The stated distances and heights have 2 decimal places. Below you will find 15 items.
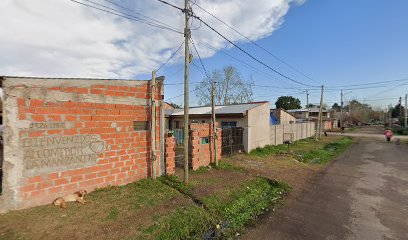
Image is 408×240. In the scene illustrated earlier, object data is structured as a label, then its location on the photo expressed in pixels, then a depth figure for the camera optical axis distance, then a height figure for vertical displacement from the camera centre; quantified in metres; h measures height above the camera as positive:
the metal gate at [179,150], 9.19 -1.48
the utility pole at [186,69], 6.36 +1.54
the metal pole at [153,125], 6.36 -0.14
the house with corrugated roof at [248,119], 13.77 +0.08
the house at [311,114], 50.91 +1.43
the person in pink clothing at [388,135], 23.46 -1.67
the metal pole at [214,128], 9.55 -0.36
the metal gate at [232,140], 12.11 -1.20
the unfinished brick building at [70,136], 4.14 -0.36
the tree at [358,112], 72.12 +2.81
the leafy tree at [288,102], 60.12 +4.96
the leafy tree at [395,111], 74.80 +3.07
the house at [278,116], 22.38 +0.42
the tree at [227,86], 34.44 +5.49
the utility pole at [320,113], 24.50 +0.74
